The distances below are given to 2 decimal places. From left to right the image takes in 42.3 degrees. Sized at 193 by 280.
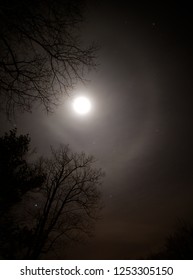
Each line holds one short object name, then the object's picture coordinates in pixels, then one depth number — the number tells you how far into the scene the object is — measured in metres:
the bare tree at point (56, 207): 14.49
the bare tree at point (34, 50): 4.74
